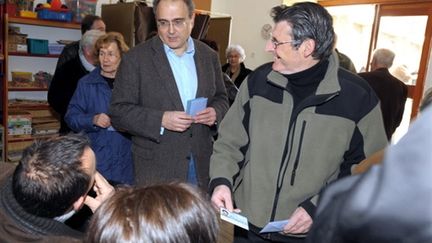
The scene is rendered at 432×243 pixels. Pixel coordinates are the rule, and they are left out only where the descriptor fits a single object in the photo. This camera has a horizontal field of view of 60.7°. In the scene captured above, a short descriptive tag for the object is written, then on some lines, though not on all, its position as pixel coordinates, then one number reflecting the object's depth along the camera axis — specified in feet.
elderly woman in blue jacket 7.82
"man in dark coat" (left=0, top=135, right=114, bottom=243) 3.52
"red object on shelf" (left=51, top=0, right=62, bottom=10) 14.82
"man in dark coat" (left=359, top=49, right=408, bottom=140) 12.07
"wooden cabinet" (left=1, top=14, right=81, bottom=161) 14.03
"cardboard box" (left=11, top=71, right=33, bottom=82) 14.99
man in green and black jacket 4.49
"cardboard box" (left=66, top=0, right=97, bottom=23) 15.51
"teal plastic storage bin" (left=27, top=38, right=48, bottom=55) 14.85
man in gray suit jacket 6.18
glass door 15.43
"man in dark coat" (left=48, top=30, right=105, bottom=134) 9.29
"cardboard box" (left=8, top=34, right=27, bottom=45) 14.28
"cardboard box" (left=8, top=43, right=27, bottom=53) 14.27
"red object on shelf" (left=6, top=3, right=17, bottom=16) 13.62
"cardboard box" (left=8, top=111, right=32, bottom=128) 14.28
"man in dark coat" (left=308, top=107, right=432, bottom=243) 0.94
